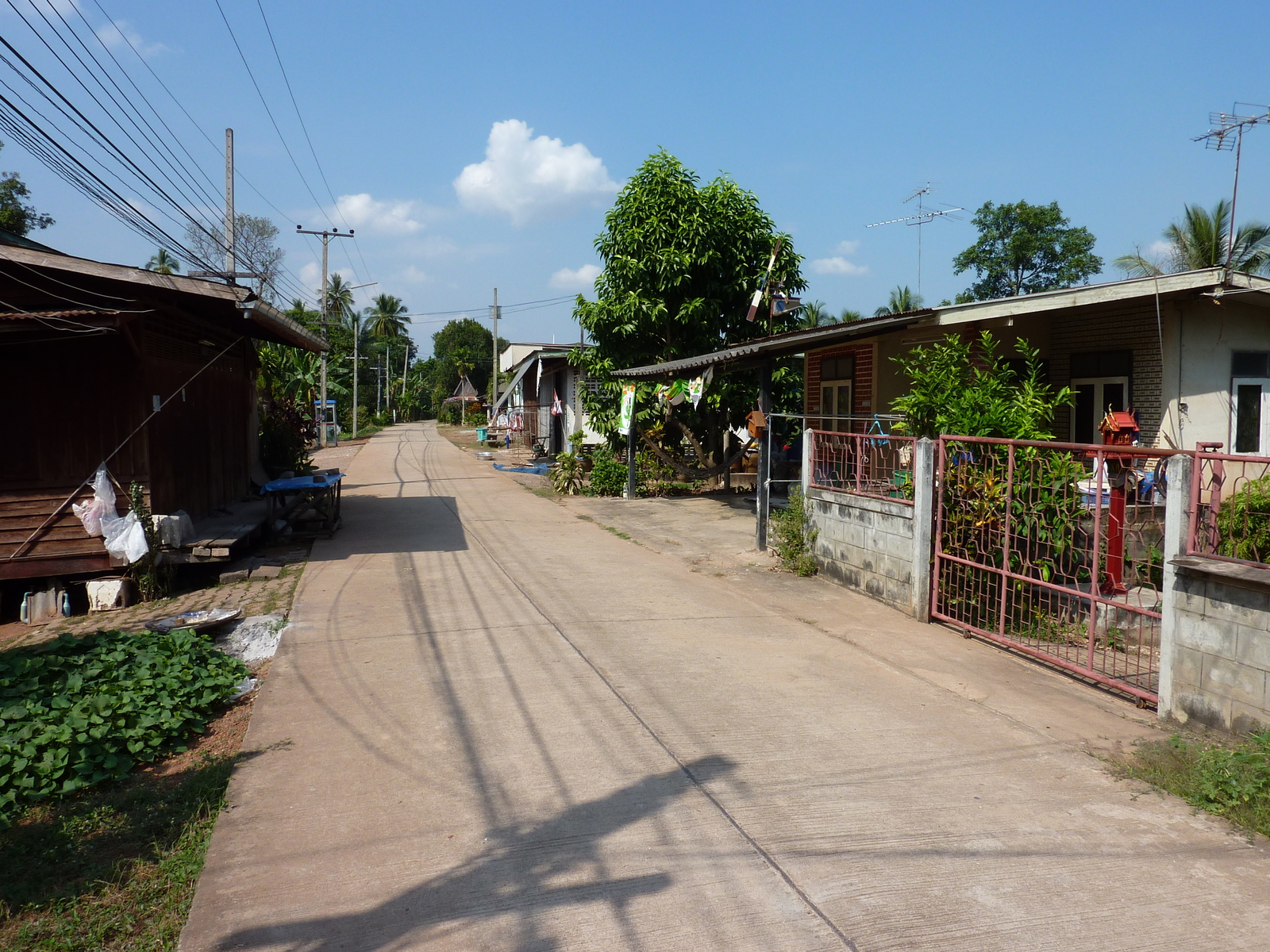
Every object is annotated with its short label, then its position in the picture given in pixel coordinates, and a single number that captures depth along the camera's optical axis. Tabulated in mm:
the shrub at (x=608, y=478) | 19953
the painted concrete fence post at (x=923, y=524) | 8094
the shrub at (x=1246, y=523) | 5449
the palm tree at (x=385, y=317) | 83875
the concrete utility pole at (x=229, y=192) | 17792
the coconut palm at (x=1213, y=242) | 22172
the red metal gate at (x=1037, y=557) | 6930
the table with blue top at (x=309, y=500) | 12578
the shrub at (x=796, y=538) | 10578
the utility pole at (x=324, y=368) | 34800
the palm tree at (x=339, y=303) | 69812
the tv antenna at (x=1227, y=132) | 10055
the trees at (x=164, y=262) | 56406
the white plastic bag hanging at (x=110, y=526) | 9406
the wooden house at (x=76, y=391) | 8828
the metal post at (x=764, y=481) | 12094
